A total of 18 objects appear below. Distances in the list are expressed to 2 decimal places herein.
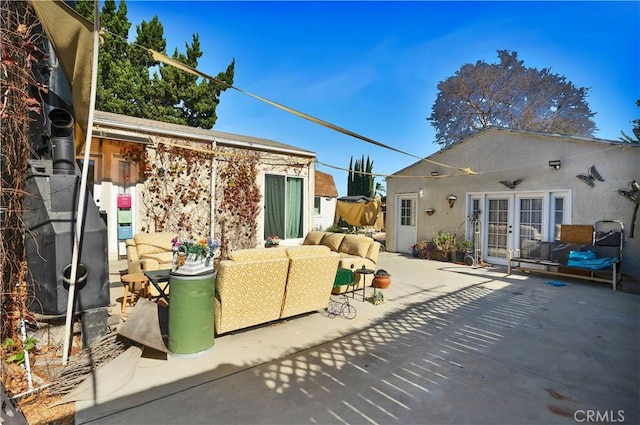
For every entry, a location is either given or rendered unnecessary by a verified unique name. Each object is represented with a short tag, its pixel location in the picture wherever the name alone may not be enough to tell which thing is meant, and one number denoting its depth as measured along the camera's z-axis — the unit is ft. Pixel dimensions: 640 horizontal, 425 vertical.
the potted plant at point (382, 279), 19.60
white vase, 10.69
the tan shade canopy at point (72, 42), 7.90
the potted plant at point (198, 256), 10.77
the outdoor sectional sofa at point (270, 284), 11.57
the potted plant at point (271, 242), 28.66
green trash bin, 10.44
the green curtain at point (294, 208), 30.91
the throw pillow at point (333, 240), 23.62
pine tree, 48.96
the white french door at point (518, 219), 26.30
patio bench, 21.50
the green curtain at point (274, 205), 29.58
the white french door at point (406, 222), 36.94
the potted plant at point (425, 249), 32.99
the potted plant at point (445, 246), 31.40
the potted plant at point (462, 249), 30.48
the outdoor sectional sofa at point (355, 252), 20.11
